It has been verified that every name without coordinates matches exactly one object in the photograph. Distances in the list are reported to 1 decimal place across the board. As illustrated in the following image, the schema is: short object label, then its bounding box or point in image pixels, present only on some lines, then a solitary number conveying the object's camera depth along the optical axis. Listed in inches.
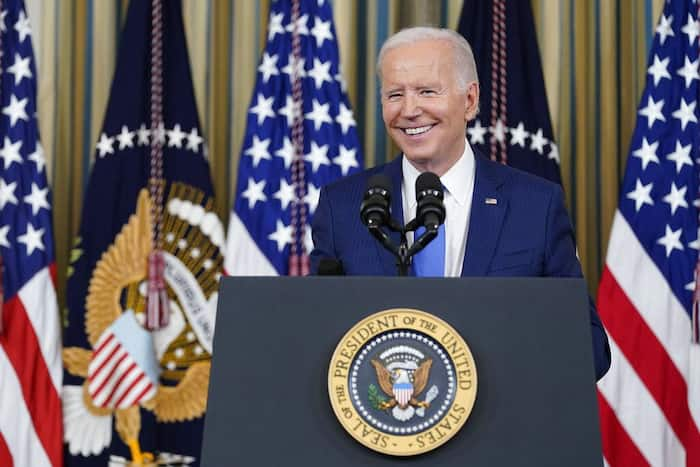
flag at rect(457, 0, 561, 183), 335.3
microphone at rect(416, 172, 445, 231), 135.4
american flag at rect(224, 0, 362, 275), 337.7
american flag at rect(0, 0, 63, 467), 327.6
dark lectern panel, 117.6
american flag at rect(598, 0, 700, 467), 317.4
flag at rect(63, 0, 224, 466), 332.5
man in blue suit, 170.1
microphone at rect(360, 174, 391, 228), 136.4
